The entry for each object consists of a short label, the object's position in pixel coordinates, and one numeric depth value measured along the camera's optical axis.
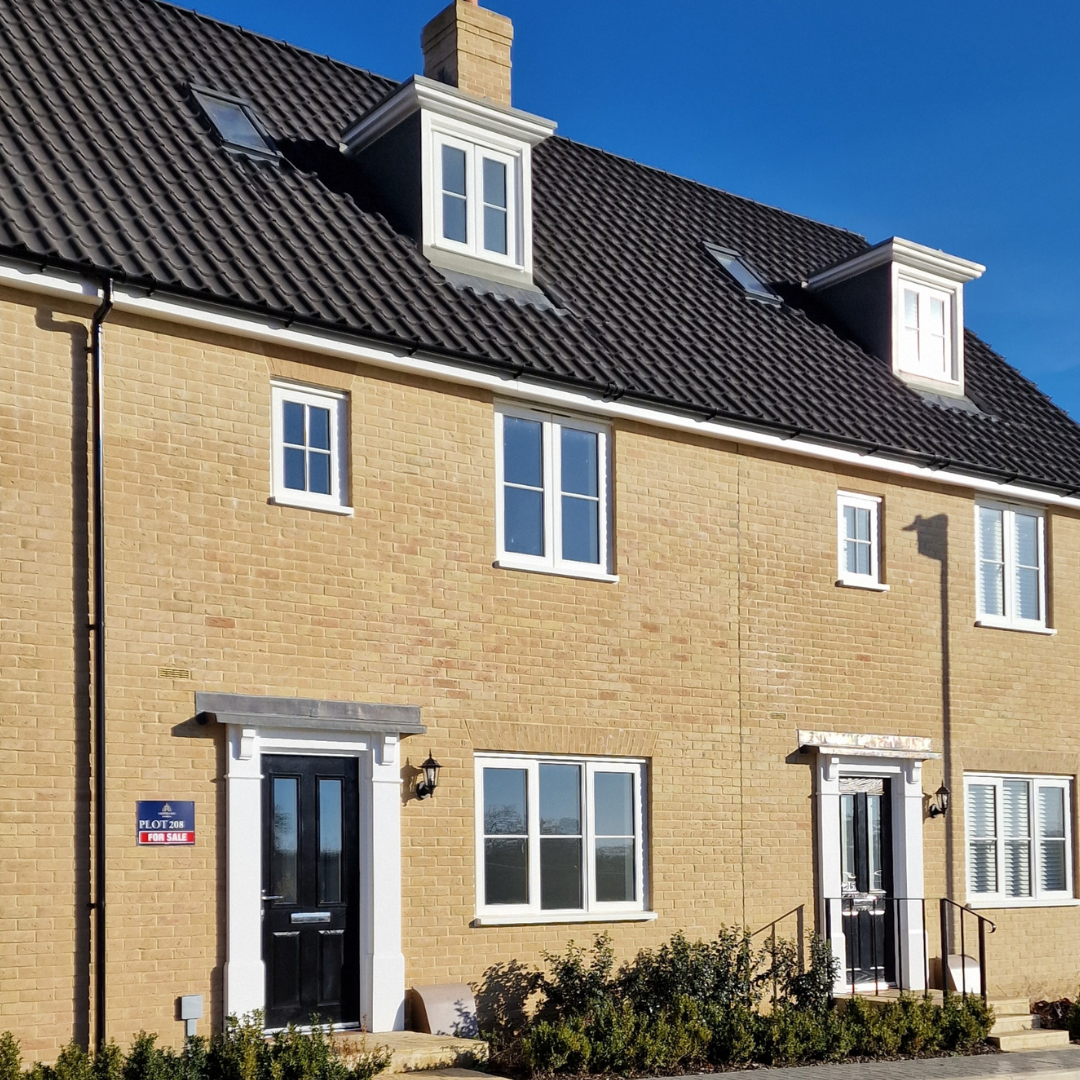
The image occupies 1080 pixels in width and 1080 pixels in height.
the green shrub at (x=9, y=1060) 10.26
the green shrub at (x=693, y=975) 14.39
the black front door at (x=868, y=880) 16.97
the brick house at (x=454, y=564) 12.04
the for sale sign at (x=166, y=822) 11.97
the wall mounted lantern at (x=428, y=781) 13.55
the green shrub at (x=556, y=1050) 12.80
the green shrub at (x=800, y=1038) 14.20
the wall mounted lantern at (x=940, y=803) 17.78
